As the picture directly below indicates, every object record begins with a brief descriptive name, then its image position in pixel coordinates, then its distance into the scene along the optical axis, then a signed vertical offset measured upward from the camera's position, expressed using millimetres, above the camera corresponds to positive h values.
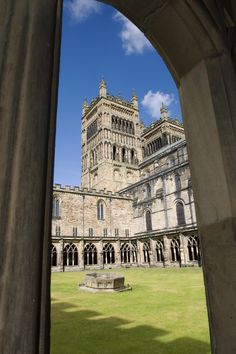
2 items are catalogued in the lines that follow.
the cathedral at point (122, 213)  26875 +4927
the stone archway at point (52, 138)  883 +551
